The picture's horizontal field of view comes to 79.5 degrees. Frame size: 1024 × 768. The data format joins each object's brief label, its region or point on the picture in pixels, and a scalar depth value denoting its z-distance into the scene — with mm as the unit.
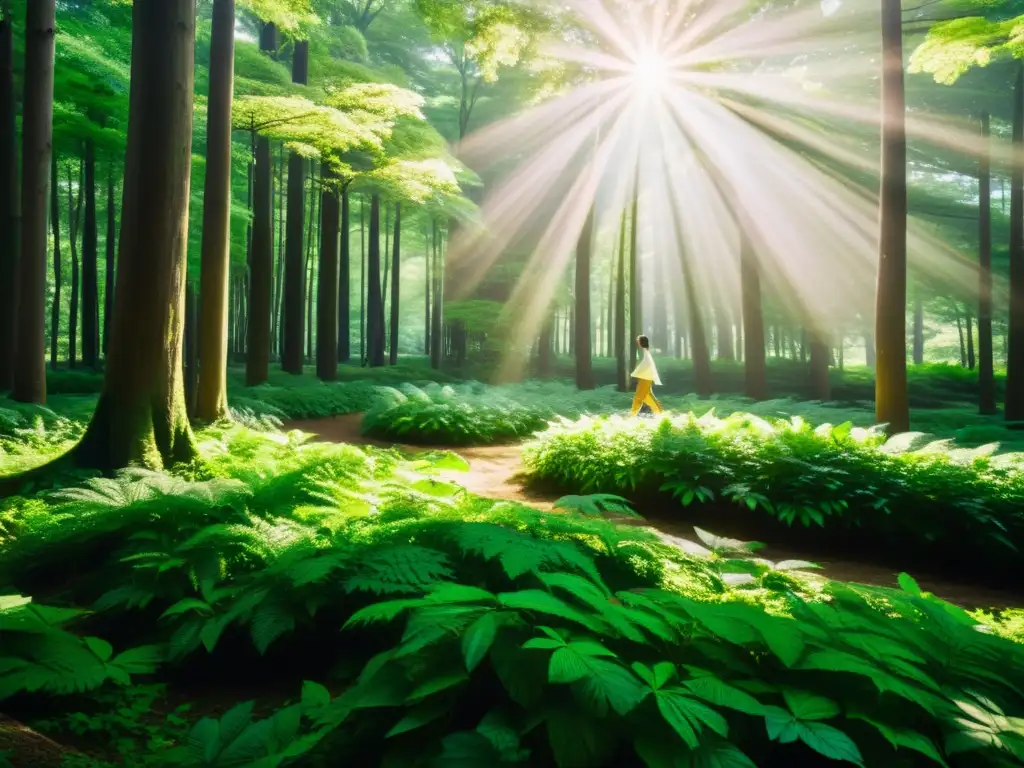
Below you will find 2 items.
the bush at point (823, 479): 5520
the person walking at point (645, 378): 12070
